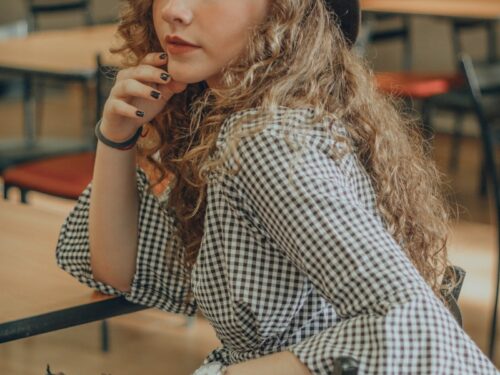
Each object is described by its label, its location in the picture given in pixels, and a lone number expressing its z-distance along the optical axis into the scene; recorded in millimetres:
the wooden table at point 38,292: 1370
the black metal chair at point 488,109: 2658
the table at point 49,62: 3477
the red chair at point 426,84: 4219
